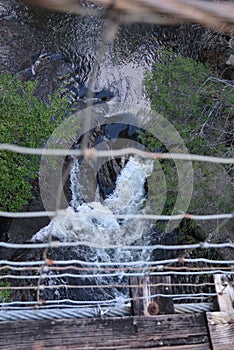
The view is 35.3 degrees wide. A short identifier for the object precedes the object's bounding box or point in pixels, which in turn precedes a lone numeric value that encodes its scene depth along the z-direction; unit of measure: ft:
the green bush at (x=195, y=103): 15.29
